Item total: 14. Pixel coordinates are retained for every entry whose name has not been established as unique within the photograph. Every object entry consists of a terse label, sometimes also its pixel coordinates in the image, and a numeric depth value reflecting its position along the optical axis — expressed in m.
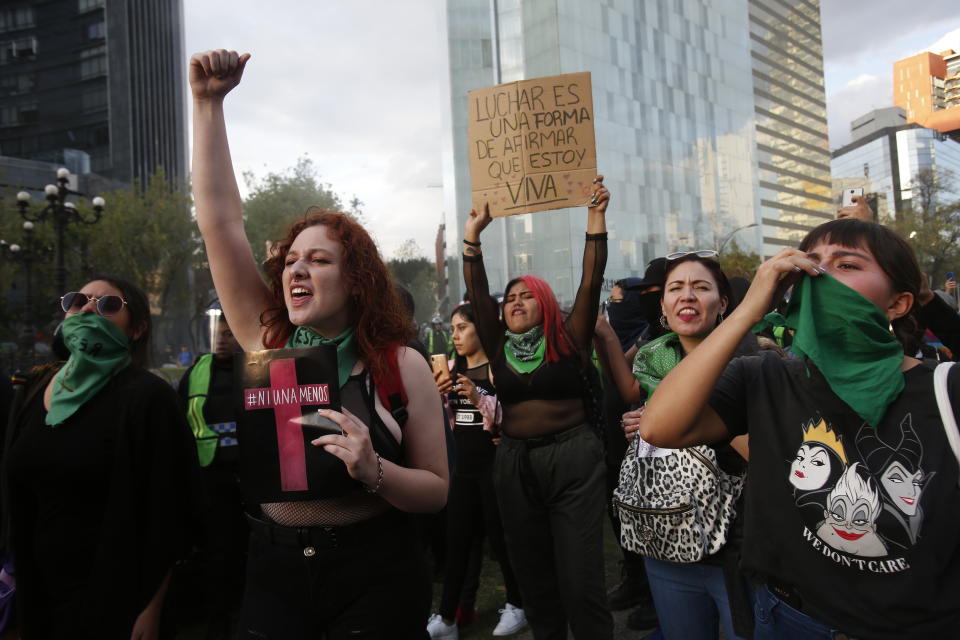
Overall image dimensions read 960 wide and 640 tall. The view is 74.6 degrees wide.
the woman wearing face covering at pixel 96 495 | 2.42
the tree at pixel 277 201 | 43.66
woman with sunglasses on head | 2.55
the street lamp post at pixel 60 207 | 16.50
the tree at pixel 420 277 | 76.25
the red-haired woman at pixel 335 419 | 1.86
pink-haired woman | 3.27
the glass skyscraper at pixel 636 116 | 44.16
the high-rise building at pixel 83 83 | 63.47
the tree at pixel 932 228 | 40.69
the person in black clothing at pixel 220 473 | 3.86
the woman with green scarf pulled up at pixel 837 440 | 1.39
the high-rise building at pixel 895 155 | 122.20
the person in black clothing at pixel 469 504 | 4.14
